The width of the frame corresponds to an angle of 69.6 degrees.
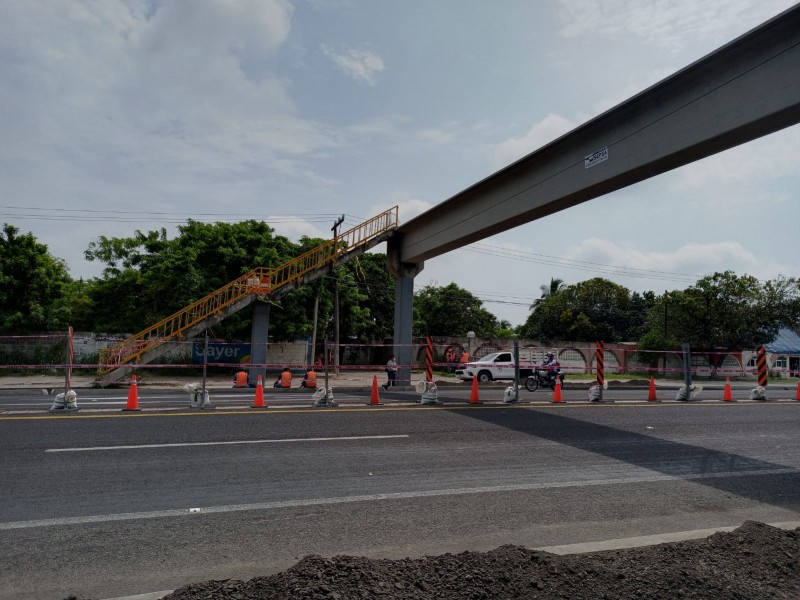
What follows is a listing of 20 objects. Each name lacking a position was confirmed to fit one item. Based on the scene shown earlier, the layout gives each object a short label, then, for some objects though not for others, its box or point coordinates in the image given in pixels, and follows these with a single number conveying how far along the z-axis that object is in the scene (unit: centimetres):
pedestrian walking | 2212
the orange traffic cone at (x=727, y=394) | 1857
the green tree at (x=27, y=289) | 2841
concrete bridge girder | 956
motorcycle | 2220
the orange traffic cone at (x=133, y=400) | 1279
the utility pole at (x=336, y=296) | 3245
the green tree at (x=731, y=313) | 3950
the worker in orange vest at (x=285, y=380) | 2211
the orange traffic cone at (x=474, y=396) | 1585
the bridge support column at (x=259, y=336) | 2444
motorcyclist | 2172
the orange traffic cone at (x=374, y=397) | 1494
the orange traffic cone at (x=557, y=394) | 1666
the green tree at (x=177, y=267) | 2912
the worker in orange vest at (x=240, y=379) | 2286
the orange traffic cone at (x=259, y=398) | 1378
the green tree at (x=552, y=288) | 6638
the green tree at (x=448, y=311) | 5044
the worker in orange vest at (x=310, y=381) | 2215
